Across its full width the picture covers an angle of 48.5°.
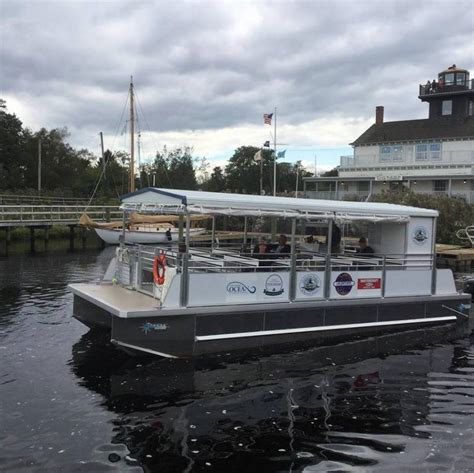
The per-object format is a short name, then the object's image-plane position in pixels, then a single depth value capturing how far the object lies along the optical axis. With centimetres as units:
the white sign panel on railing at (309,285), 1152
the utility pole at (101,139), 7395
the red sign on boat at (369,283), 1232
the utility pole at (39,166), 6419
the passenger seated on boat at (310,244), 1341
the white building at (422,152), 5094
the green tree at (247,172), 8388
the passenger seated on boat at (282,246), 1298
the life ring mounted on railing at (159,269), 1030
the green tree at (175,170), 7688
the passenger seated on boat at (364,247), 1358
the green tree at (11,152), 6525
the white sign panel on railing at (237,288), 1033
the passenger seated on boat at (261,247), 1305
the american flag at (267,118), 3491
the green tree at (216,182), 8188
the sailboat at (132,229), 3606
